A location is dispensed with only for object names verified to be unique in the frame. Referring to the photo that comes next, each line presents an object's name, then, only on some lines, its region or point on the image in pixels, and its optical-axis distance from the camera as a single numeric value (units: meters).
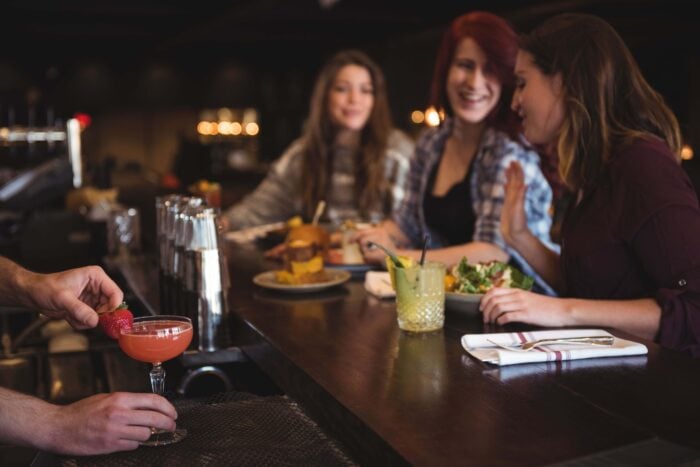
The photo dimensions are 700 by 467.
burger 2.64
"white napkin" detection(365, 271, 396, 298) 2.49
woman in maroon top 2.08
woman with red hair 2.99
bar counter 1.32
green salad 2.30
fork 1.83
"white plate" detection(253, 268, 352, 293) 2.59
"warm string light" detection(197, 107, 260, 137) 14.55
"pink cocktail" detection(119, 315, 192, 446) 1.73
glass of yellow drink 2.05
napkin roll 1.75
